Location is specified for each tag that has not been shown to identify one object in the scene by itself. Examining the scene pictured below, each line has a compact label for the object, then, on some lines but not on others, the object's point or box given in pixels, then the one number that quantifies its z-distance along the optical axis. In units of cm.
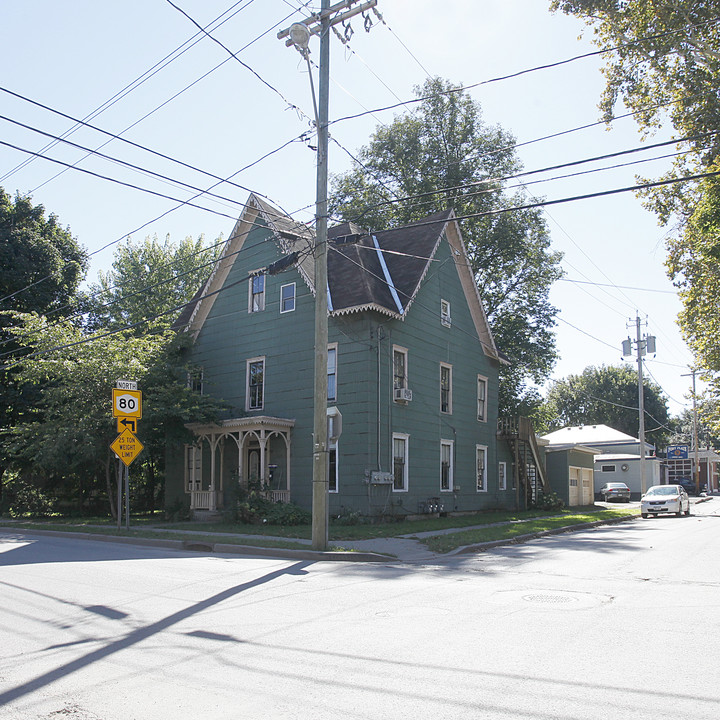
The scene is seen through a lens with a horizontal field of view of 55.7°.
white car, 3195
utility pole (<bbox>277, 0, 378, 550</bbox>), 1473
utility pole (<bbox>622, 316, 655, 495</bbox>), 4456
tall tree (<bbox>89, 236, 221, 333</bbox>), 3959
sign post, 1825
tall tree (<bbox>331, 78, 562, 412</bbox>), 3588
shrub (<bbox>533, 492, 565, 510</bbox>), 3148
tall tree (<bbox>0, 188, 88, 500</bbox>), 3111
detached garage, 3534
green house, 2214
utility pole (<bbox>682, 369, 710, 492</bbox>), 6288
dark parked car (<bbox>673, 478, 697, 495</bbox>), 6351
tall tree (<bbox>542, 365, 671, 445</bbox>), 7881
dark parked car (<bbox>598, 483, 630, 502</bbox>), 4512
